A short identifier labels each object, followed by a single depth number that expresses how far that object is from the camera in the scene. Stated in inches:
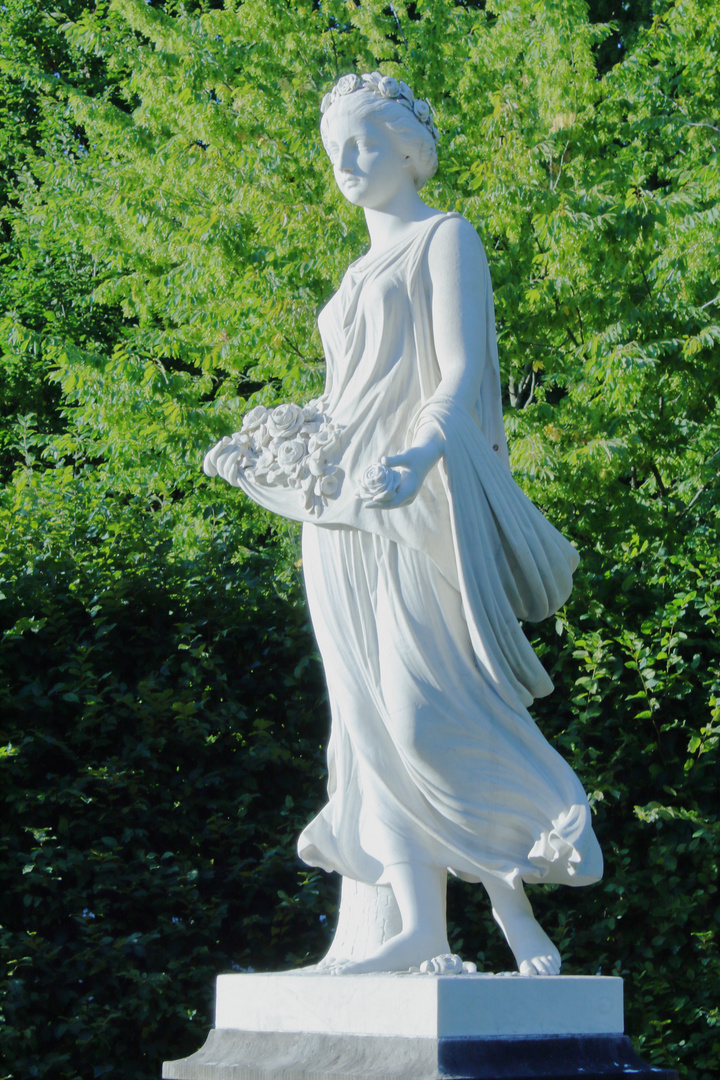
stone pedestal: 224.2
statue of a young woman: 257.0
